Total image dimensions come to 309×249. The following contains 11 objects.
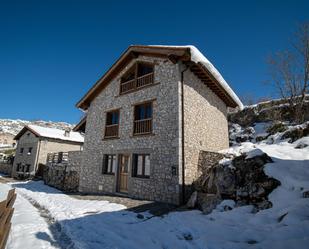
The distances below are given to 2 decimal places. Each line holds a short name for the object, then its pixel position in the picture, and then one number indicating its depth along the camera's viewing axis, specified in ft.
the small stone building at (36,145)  81.46
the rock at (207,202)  24.08
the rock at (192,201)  26.91
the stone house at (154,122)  32.48
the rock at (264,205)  19.92
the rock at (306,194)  18.26
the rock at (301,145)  30.40
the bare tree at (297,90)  57.77
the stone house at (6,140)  191.01
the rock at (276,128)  57.47
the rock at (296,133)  36.09
